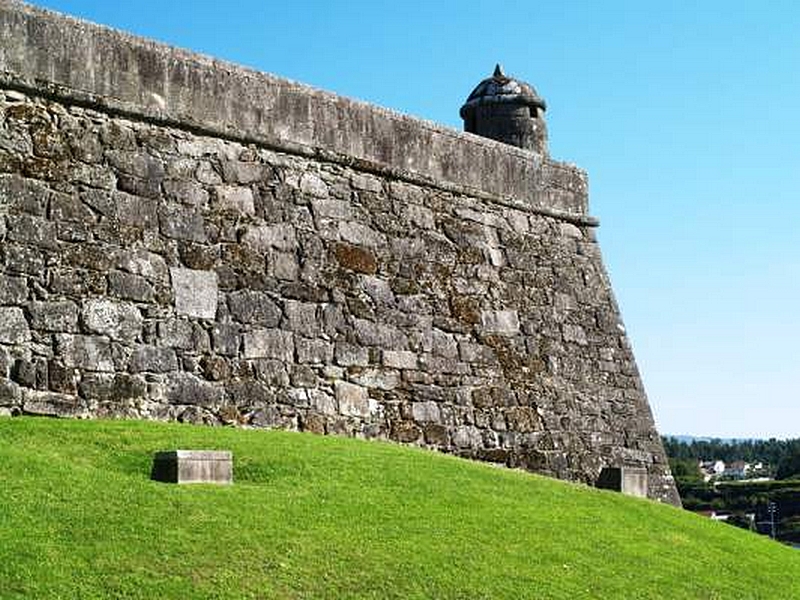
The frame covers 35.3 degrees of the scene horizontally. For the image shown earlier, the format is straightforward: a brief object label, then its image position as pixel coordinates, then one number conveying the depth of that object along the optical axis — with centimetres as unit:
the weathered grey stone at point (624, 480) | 1275
